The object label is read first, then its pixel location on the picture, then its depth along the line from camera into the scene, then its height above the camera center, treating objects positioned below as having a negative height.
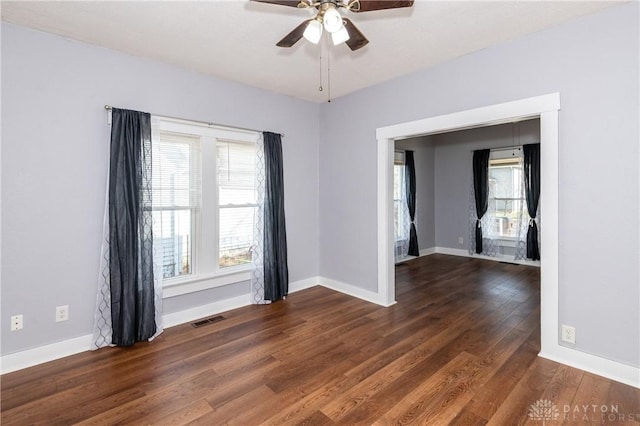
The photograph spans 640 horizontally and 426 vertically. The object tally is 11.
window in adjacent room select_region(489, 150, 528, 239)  6.25 +0.27
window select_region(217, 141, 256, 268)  3.79 +0.11
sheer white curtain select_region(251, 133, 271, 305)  3.98 -0.38
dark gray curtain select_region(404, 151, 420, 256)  6.67 +0.33
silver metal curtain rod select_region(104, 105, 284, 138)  2.87 +1.00
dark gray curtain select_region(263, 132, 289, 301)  3.99 -0.21
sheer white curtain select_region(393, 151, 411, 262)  6.65 -0.10
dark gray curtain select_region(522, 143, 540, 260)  5.79 +0.32
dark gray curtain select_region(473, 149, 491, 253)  6.52 +0.47
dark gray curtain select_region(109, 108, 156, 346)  2.86 -0.18
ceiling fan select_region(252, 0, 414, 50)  1.79 +1.19
